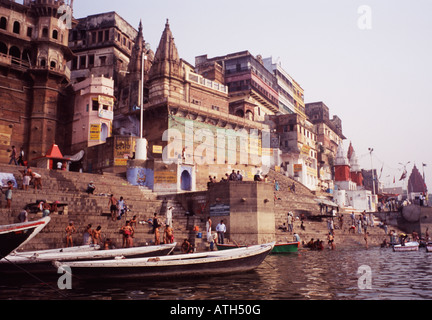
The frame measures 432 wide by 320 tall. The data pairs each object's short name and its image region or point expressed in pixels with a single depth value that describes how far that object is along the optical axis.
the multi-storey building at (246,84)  49.84
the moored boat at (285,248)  20.47
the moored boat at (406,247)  24.45
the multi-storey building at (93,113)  34.84
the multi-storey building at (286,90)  63.06
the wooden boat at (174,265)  10.23
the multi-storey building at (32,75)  33.06
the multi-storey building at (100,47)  44.12
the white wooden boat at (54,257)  10.99
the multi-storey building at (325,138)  63.22
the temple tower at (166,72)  40.28
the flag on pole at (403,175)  63.22
